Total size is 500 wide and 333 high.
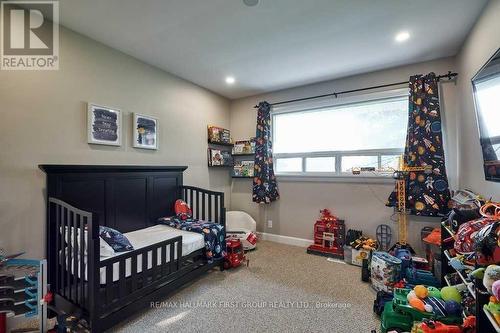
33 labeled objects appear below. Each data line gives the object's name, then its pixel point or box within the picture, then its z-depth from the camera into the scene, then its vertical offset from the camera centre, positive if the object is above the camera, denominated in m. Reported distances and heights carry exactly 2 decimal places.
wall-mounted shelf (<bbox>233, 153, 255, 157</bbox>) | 3.93 +0.24
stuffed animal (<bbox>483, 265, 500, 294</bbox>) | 0.97 -0.47
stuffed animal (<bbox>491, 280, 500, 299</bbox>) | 0.90 -0.48
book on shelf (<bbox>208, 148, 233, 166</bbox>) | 3.70 +0.19
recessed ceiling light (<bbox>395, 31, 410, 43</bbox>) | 2.17 +1.29
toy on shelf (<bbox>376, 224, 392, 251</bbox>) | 2.87 -0.87
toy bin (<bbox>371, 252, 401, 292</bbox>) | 2.08 -0.97
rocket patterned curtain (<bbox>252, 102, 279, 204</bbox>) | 3.60 +0.09
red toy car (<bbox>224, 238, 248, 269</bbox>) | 2.65 -1.02
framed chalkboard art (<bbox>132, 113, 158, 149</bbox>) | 2.67 +0.45
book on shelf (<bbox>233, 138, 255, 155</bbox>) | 3.88 +0.38
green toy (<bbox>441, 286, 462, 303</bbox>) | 1.49 -0.84
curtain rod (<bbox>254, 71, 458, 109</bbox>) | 2.56 +1.06
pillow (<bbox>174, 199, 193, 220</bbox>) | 2.88 -0.53
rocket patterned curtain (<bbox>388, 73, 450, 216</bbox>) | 2.51 +0.19
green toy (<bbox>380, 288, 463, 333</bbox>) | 1.40 -0.97
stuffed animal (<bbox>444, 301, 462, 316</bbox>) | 1.43 -0.89
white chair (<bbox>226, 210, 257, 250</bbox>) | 3.46 -0.90
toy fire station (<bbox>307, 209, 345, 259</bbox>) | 3.08 -0.94
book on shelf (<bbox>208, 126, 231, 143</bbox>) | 3.69 +0.57
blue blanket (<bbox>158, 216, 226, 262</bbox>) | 2.47 -0.71
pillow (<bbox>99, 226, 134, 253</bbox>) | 1.82 -0.58
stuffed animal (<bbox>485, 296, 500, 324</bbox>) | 0.90 -0.57
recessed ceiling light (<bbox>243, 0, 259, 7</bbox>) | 1.75 +1.29
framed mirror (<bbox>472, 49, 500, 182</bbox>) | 1.39 +0.37
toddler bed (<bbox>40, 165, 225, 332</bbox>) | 1.56 -0.66
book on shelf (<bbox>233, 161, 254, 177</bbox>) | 3.92 -0.01
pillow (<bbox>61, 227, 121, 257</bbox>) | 1.66 -0.57
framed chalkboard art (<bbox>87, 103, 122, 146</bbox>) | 2.26 +0.46
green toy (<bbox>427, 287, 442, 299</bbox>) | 1.57 -0.87
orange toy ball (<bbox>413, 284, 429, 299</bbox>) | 1.56 -0.86
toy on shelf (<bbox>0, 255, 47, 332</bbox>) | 1.52 -0.83
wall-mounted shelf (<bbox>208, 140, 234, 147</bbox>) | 3.75 +0.43
